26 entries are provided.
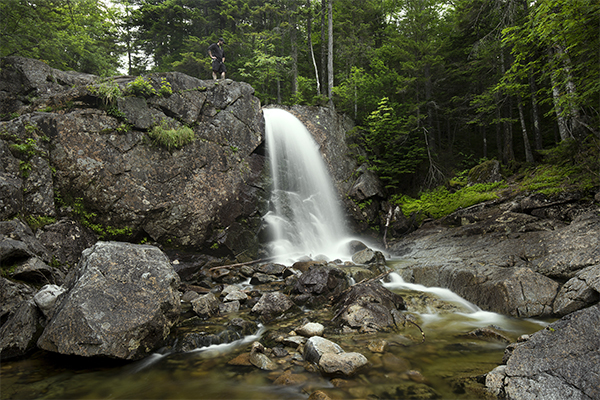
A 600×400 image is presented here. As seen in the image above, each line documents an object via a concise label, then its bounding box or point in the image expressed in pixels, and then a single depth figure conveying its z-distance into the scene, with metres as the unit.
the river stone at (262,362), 4.02
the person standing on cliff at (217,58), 13.27
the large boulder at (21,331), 4.12
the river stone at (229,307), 6.17
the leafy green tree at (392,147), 15.66
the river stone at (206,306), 5.84
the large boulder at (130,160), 7.41
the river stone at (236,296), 6.68
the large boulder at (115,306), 3.85
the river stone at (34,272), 5.23
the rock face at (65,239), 6.88
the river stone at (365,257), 10.08
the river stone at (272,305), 5.94
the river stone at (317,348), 3.98
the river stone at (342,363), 3.69
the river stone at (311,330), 4.85
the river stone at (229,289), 7.12
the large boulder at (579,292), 4.47
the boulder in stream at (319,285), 6.62
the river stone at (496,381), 3.05
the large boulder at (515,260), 5.37
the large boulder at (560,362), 2.66
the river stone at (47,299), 4.49
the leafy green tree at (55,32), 9.42
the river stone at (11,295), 4.59
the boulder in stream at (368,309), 5.16
